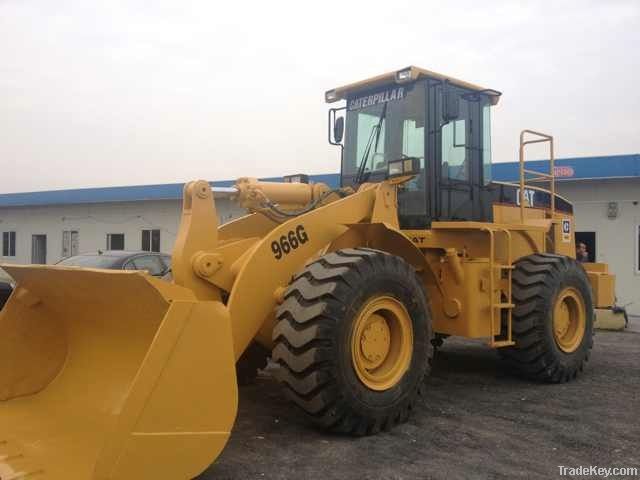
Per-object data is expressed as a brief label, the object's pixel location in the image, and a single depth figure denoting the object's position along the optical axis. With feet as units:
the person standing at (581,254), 38.09
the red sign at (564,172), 49.21
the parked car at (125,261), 32.14
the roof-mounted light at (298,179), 21.26
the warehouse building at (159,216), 47.88
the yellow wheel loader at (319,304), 11.46
